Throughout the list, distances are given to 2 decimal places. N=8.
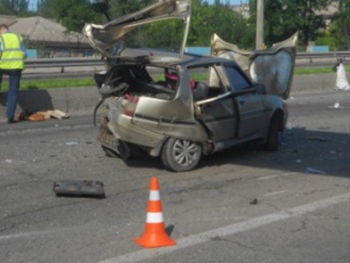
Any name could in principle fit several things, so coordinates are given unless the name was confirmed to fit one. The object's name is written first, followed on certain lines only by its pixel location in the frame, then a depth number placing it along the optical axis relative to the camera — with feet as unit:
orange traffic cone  25.14
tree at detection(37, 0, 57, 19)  472.44
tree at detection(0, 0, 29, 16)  464.48
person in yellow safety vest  55.77
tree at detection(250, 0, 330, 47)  218.59
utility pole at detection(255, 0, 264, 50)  109.75
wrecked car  36.96
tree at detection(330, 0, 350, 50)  224.94
